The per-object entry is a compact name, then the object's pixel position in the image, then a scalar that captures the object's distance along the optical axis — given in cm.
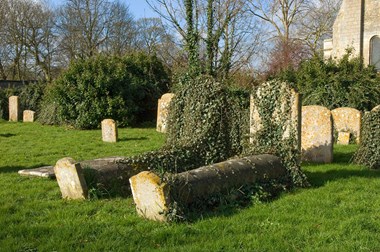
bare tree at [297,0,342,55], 3675
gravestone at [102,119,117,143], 1364
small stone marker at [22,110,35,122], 2189
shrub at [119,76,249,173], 732
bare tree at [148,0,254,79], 1716
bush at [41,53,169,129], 1820
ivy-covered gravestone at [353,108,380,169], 897
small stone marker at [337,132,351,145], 1300
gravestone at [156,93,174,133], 1630
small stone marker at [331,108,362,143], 1323
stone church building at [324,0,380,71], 2653
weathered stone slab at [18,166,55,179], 769
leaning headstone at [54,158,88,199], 596
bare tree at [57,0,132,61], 4016
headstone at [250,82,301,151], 721
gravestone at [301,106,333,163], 990
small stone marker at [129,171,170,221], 491
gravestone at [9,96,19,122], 2293
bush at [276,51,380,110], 1608
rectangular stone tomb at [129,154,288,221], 495
